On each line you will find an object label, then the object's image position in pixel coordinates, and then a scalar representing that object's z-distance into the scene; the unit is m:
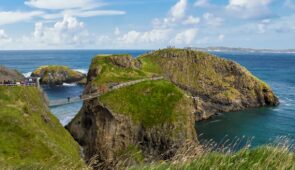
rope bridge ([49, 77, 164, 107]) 60.20
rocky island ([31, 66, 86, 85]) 152.01
